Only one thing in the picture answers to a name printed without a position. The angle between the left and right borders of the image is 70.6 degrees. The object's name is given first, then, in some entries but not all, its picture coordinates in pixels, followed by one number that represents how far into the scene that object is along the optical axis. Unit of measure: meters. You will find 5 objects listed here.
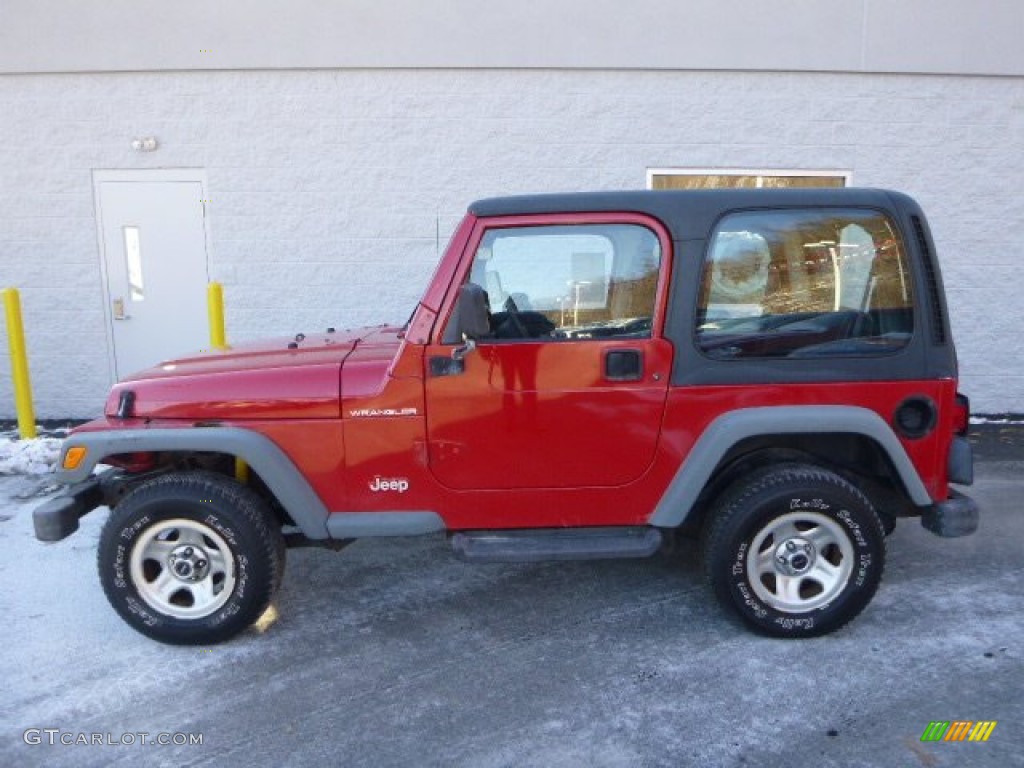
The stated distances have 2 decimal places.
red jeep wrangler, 3.16
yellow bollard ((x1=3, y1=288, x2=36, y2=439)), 5.80
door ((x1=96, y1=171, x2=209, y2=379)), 6.88
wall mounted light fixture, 6.75
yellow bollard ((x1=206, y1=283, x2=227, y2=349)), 5.59
